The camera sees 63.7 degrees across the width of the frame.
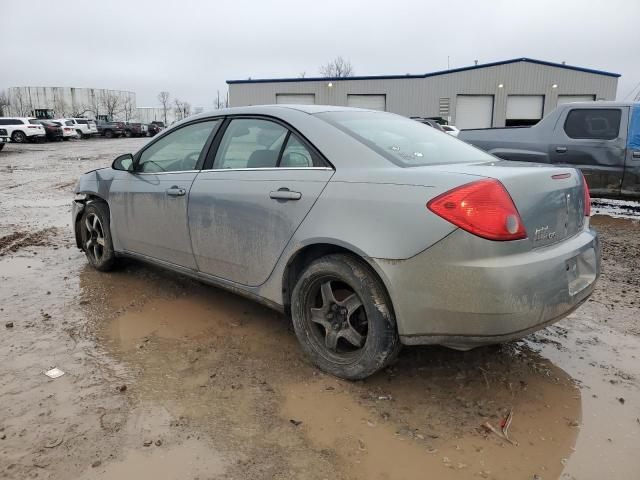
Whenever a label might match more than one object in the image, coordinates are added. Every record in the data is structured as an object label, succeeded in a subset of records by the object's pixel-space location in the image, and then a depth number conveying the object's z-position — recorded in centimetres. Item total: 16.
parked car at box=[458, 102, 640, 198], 746
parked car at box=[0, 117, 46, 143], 3105
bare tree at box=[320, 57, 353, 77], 7725
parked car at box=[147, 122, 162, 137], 4838
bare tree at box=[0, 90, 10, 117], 7407
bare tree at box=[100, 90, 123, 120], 8194
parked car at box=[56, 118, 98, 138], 3903
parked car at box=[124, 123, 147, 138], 4542
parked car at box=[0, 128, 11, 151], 3042
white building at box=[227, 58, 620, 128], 3334
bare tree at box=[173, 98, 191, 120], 8319
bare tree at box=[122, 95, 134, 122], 8422
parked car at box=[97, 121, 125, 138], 4397
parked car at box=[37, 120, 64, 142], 3438
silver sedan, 241
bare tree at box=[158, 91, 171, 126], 9205
